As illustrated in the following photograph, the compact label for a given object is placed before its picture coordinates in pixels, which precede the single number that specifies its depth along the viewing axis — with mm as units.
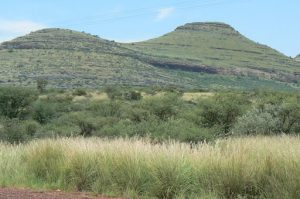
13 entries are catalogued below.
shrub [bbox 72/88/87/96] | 78938
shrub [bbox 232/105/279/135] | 26708
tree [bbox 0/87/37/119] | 57406
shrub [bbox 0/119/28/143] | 30030
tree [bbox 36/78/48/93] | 85512
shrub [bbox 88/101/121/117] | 54031
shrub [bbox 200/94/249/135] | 38906
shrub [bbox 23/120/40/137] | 37525
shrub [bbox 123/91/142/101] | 74375
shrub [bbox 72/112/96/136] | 40894
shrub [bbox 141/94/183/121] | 47062
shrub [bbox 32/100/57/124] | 53656
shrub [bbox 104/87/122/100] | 74719
